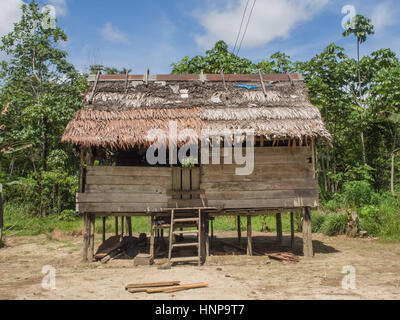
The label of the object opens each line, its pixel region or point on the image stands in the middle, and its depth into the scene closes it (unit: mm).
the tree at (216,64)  18406
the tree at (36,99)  16484
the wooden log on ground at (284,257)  8789
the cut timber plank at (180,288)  6027
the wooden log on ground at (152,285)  6266
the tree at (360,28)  15661
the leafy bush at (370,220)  12131
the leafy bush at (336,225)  12695
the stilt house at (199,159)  8797
